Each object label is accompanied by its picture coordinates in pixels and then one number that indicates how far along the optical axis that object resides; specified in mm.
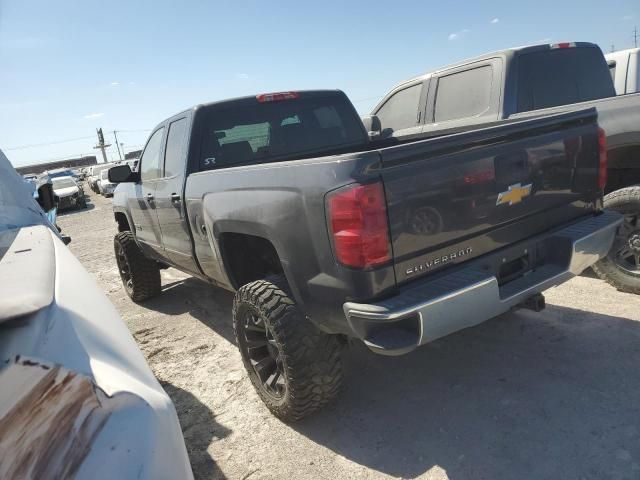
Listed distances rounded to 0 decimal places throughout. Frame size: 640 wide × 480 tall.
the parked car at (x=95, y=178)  29895
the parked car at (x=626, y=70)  5879
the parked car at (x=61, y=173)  24766
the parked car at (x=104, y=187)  24281
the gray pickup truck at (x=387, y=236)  2227
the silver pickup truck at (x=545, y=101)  3938
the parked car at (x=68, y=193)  20594
